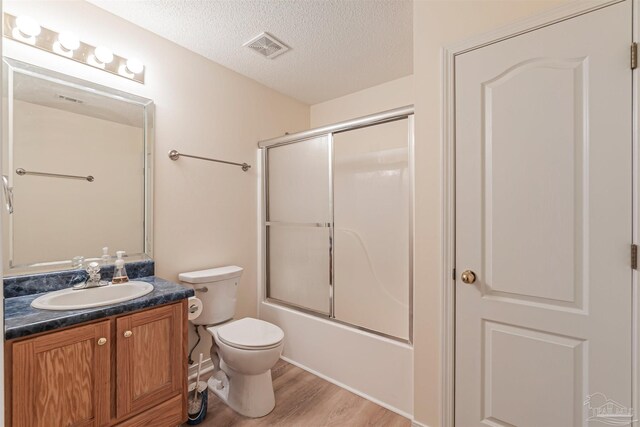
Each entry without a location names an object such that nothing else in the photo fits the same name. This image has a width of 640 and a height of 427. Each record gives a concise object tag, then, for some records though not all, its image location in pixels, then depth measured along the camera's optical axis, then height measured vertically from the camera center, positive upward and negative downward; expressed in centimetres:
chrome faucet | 170 -35
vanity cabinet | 123 -70
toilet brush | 182 -112
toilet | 187 -79
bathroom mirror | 161 +24
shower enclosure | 236 -8
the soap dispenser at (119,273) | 179 -34
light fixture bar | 159 +91
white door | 125 -5
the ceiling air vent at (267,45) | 215 +118
